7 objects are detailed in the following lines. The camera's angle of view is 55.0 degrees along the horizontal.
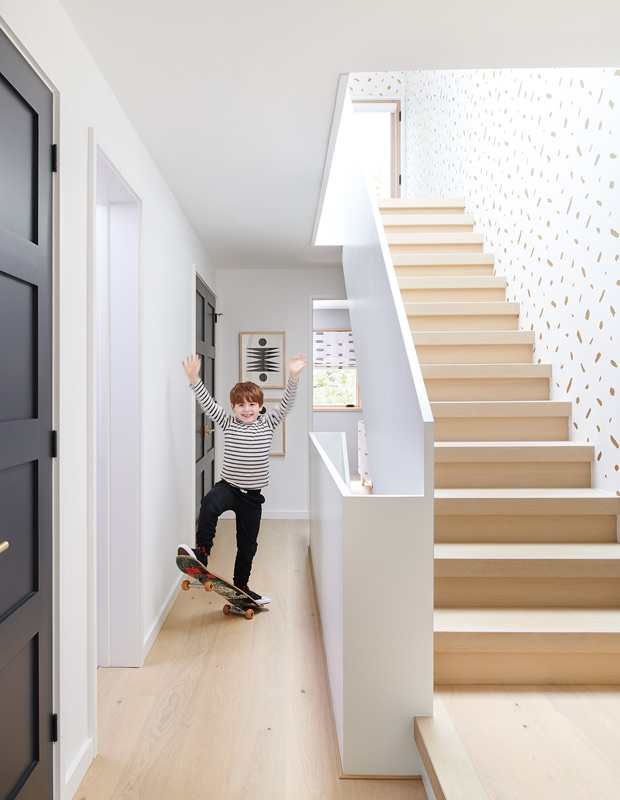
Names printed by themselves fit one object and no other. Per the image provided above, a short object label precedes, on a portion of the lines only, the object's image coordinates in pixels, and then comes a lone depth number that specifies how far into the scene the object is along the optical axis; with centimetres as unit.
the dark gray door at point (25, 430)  141
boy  350
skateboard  307
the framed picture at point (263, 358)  586
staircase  209
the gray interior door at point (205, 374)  467
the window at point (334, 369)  890
